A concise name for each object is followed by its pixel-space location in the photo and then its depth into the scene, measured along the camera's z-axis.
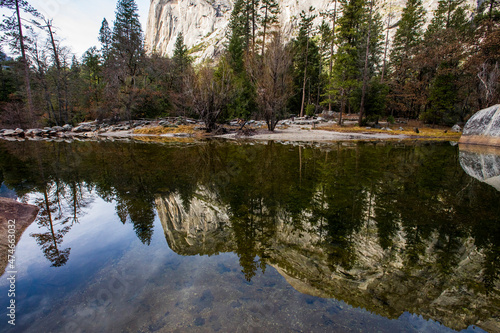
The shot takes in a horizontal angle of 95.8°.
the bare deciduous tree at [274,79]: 19.33
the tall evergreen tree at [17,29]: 20.75
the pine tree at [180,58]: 34.91
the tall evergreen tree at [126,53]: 25.74
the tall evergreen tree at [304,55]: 34.47
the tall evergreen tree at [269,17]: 32.00
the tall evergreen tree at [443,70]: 23.17
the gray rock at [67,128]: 26.10
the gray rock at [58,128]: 25.11
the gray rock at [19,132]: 21.18
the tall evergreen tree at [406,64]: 27.72
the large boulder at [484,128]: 14.56
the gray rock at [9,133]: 21.14
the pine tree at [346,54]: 24.48
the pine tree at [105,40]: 36.38
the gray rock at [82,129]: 25.30
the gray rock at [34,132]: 21.88
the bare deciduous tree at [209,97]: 19.86
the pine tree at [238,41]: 31.14
